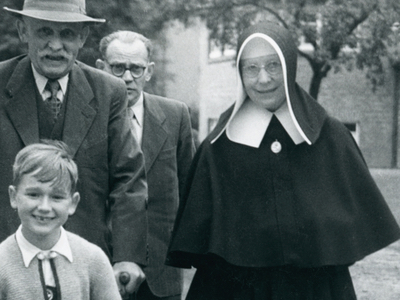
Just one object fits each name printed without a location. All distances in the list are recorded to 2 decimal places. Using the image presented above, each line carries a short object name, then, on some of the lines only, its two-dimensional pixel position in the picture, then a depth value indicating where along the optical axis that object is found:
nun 4.74
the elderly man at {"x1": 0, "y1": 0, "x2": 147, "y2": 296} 4.30
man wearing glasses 5.79
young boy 3.44
